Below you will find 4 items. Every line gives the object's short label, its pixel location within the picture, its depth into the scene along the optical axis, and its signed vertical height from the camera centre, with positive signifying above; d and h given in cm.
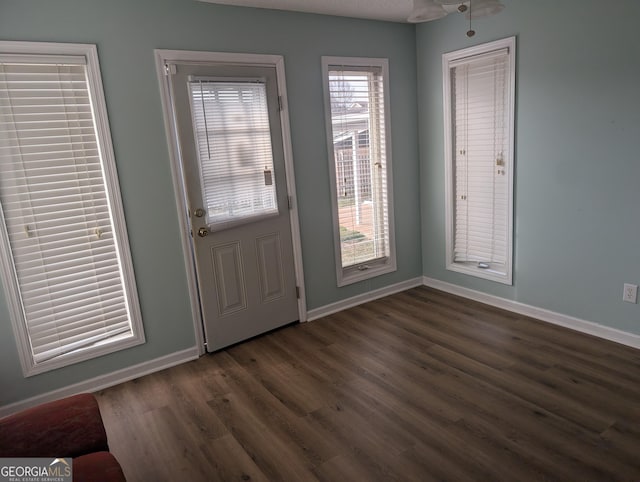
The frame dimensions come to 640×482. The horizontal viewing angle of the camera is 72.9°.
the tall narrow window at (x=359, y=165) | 376 -14
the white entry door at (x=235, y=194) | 308 -26
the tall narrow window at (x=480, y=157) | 348 -13
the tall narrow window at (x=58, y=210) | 253 -22
